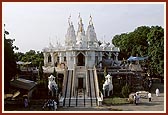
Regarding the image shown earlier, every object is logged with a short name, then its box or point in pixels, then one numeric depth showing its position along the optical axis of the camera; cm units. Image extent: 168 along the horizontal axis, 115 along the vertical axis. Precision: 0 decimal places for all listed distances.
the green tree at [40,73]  3206
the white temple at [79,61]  2793
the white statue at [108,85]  2922
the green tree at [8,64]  2362
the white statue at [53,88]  2844
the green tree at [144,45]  3715
